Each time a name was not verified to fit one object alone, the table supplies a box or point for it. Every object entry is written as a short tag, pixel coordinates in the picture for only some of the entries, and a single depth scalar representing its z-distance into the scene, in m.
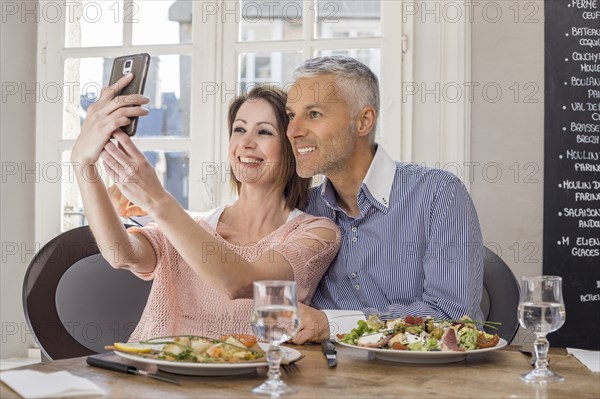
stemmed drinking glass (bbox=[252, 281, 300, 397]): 1.16
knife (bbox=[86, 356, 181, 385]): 1.23
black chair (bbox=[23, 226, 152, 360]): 1.92
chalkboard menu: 2.93
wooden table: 1.16
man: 1.95
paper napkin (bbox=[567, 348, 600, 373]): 1.39
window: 3.18
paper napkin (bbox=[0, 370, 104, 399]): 1.10
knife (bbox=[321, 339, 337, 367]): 1.37
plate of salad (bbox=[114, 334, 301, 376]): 1.25
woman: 1.75
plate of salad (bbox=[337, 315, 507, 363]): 1.41
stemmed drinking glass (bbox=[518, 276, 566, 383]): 1.29
